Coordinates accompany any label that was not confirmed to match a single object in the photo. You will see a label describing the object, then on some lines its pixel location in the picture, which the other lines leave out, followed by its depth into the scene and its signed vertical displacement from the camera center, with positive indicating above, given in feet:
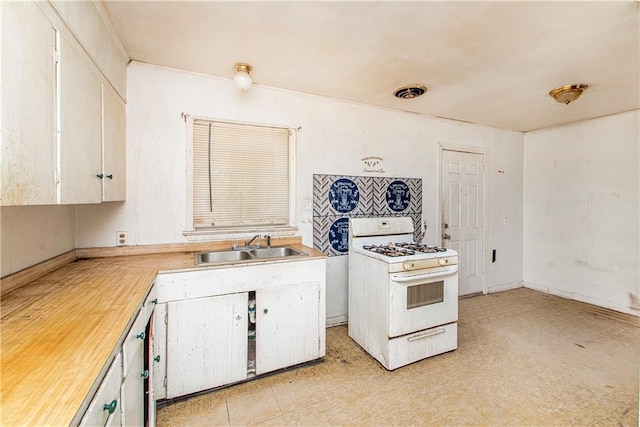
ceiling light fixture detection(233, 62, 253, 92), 7.60 +3.66
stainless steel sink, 8.10 -1.27
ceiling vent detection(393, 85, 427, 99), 9.01 +3.98
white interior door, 12.50 -0.08
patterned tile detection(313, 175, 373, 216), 9.86 +0.59
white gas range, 7.48 -2.58
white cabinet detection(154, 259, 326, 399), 6.14 -2.67
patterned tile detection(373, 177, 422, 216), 10.90 +0.61
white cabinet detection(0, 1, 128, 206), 2.91 +1.47
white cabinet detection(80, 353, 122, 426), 2.56 -1.96
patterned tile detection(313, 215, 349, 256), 9.85 -0.83
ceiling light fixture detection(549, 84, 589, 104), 8.75 +3.79
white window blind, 8.25 +1.14
